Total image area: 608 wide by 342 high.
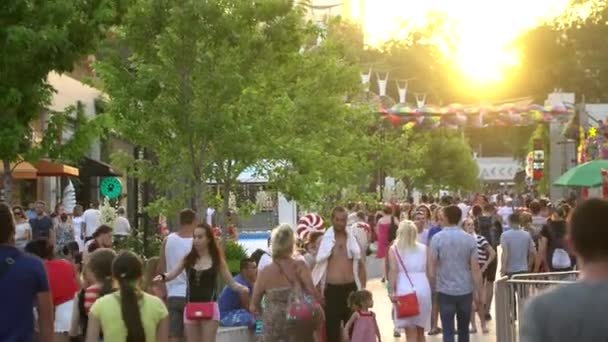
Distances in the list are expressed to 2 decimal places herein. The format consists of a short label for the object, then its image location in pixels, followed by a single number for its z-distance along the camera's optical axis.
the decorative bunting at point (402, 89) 79.06
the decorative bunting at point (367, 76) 60.86
